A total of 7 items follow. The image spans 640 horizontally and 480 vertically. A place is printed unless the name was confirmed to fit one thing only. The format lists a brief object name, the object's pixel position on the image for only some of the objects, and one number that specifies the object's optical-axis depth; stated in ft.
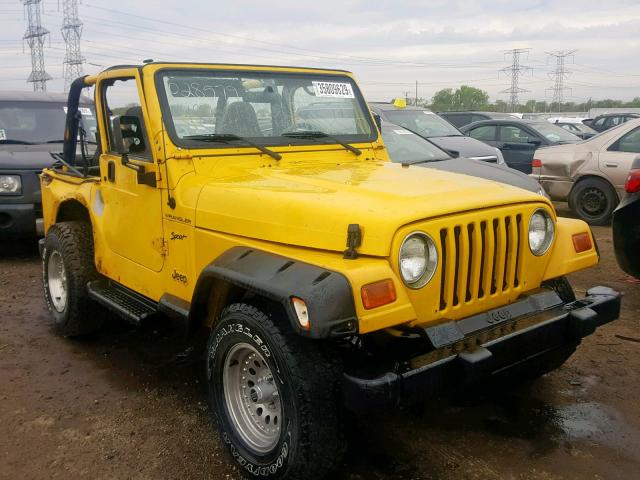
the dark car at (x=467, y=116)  49.59
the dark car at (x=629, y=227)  15.66
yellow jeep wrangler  8.47
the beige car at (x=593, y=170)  28.50
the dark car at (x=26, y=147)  22.63
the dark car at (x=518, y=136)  38.27
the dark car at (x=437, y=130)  30.32
